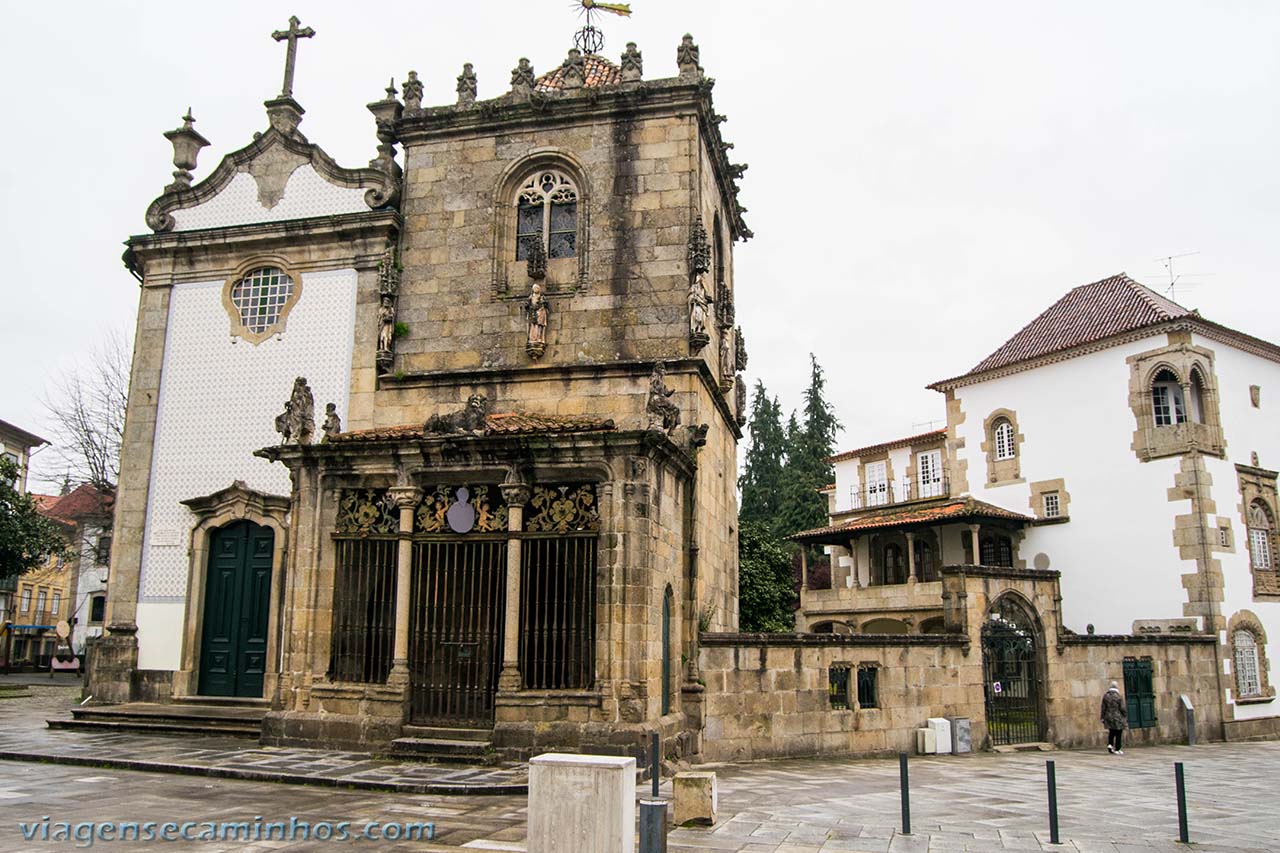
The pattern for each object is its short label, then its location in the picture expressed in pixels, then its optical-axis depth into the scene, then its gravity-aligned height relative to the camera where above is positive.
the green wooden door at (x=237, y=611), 16.28 +0.32
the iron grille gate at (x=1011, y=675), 18.14 -0.80
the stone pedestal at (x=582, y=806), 6.80 -1.20
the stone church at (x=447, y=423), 12.67 +3.28
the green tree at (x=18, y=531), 26.39 +2.65
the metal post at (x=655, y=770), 9.61 -1.34
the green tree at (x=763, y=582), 29.27 +1.47
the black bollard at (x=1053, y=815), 8.49 -1.55
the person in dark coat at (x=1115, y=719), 19.06 -1.65
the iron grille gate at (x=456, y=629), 12.77 +0.02
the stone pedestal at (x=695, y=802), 9.10 -1.55
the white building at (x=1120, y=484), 25.69 +4.14
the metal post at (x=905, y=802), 8.85 -1.52
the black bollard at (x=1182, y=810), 8.80 -1.57
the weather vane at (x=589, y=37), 20.79 +12.43
